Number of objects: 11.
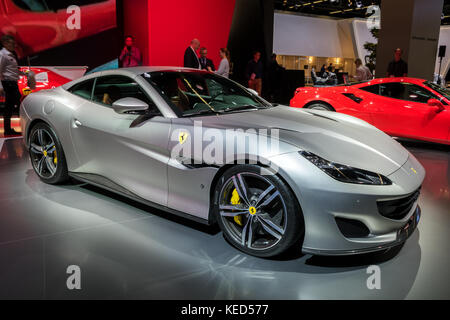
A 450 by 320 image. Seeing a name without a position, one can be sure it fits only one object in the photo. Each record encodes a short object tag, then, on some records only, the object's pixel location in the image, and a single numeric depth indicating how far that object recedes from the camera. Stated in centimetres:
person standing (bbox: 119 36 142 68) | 815
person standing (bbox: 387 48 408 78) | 860
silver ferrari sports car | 224
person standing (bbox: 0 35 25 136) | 622
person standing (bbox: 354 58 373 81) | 995
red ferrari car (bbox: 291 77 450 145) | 562
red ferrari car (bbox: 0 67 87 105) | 831
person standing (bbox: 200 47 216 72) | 843
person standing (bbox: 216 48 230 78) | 853
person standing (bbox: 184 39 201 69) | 792
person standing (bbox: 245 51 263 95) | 1012
